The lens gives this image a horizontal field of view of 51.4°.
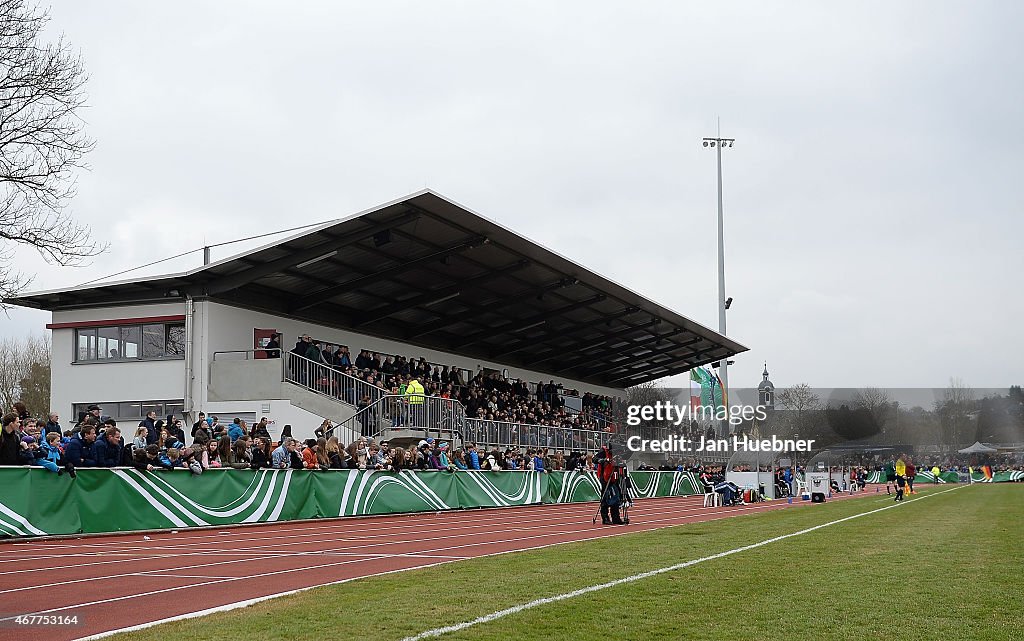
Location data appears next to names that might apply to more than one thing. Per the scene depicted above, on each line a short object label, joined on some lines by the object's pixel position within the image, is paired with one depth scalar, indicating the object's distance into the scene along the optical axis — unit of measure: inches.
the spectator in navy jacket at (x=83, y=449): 721.0
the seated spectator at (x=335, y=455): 1012.5
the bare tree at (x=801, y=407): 4037.9
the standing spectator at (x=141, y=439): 812.0
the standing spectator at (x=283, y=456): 923.4
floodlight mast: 2357.3
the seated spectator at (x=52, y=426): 819.8
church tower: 3393.2
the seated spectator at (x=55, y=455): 698.8
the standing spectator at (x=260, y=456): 897.5
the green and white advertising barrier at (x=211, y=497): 679.7
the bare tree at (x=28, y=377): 2484.0
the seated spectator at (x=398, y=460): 1082.7
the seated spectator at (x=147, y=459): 767.1
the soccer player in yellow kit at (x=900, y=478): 1631.8
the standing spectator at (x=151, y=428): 895.7
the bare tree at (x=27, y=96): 1124.5
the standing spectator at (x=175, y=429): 919.0
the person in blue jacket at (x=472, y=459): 1315.2
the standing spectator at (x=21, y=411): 694.2
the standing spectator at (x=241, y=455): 884.0
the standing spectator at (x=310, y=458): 971.3
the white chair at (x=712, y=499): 1473.9
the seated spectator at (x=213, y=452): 866.8
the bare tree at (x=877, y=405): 4242.1
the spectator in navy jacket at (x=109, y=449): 742.5
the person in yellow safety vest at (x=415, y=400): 1359.5
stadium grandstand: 1283.2
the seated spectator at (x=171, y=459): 788.4
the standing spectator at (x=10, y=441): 665.0
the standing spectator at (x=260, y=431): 996.9
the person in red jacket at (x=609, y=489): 968.3
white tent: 3764.8
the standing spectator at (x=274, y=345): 1360.7
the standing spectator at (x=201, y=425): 931.7
